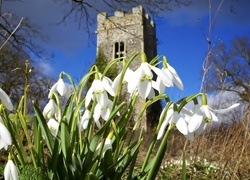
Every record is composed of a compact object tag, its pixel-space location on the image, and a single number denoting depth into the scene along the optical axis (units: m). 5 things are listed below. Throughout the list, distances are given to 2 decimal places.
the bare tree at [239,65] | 12.75
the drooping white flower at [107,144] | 0.19
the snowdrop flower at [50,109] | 0.22
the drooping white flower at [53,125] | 0.23
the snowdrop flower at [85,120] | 0.21
